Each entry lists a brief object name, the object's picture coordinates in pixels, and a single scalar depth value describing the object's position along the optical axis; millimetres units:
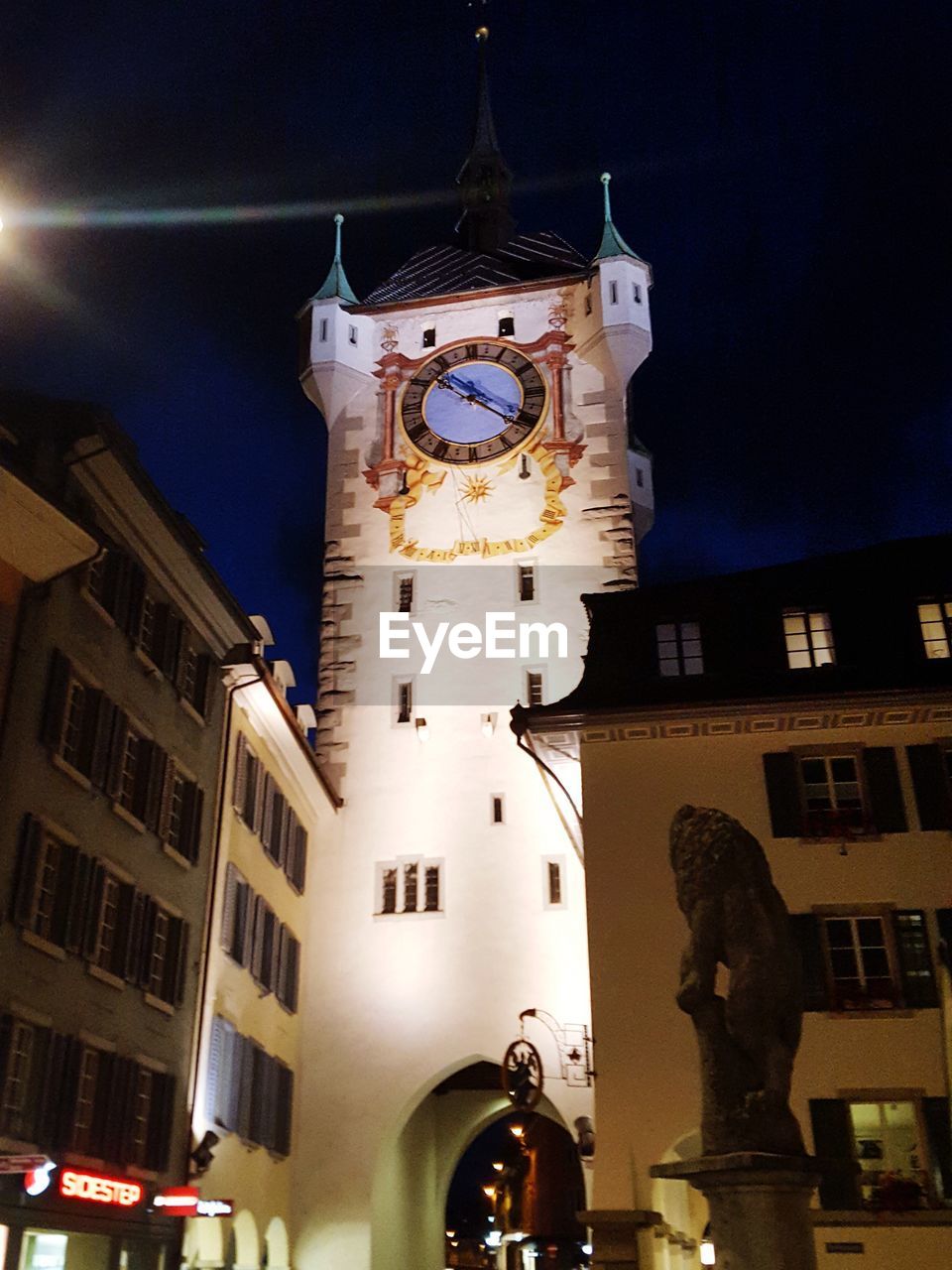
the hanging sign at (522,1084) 22469
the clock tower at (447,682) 29391
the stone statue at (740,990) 9406
